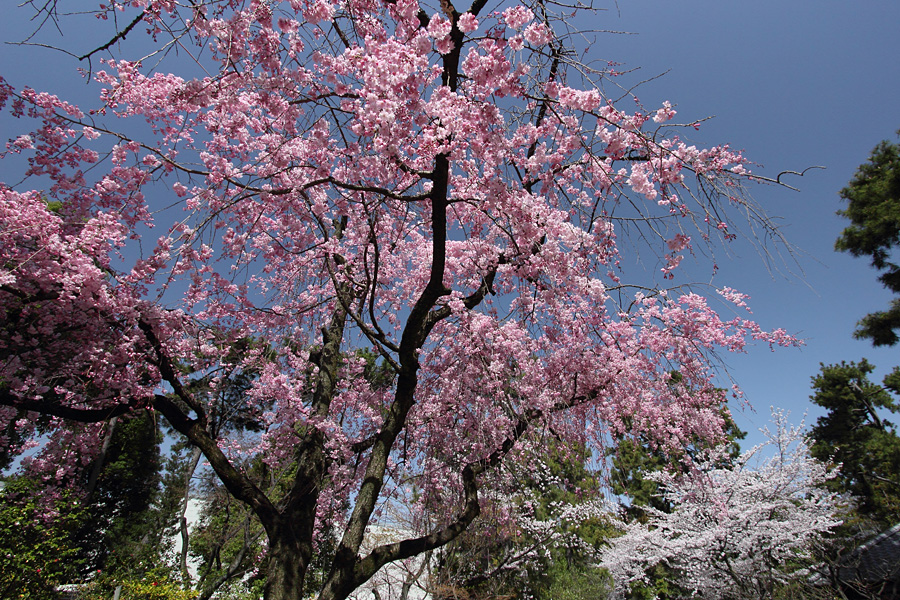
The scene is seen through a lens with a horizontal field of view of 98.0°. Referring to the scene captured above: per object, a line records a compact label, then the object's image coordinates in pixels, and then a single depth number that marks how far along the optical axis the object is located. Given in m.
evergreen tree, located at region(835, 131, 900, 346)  10.02
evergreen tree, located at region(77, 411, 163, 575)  13.23
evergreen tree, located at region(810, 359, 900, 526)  15.17
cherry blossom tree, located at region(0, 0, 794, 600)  2.87
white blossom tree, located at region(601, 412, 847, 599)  8.78
